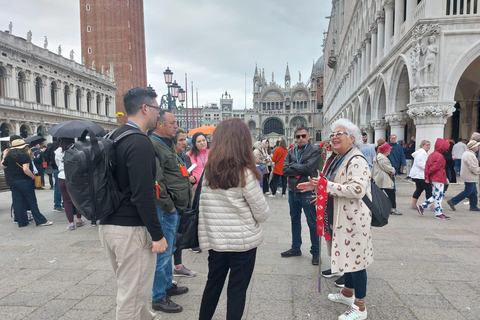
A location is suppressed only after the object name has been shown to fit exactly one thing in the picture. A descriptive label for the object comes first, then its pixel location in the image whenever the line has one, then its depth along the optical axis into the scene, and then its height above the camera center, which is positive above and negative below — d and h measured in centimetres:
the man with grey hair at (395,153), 857 -30
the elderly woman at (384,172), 686 -68
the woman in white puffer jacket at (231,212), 225 -55
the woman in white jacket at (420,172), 738 -74
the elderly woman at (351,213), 270 -66
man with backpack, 202 -60
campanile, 5334 +1968
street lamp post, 1477 +288
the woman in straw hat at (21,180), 608 -77
